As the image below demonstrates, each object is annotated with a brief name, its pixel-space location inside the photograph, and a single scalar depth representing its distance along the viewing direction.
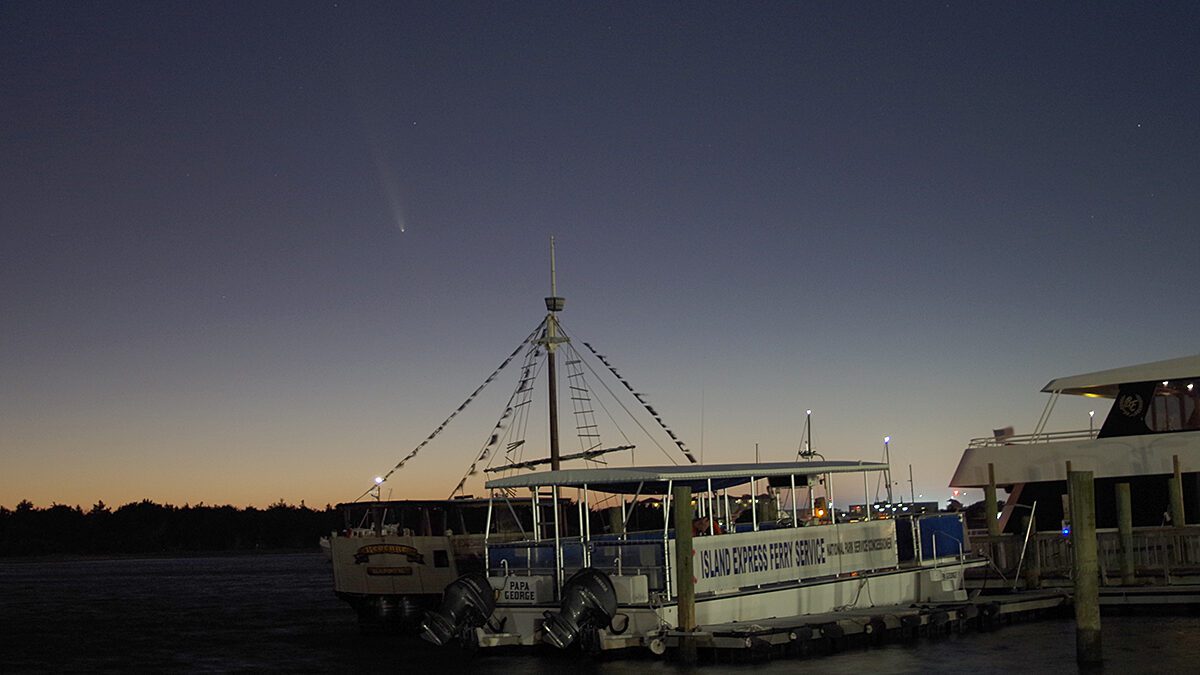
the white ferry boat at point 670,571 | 21.86
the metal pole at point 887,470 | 26.14
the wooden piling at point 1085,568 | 19.89
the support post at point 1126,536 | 26.92
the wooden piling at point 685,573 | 20.78
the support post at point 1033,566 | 28.72
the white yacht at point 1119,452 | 30.81
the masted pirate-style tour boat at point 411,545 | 33.34
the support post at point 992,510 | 29.42
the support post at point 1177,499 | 27.94
